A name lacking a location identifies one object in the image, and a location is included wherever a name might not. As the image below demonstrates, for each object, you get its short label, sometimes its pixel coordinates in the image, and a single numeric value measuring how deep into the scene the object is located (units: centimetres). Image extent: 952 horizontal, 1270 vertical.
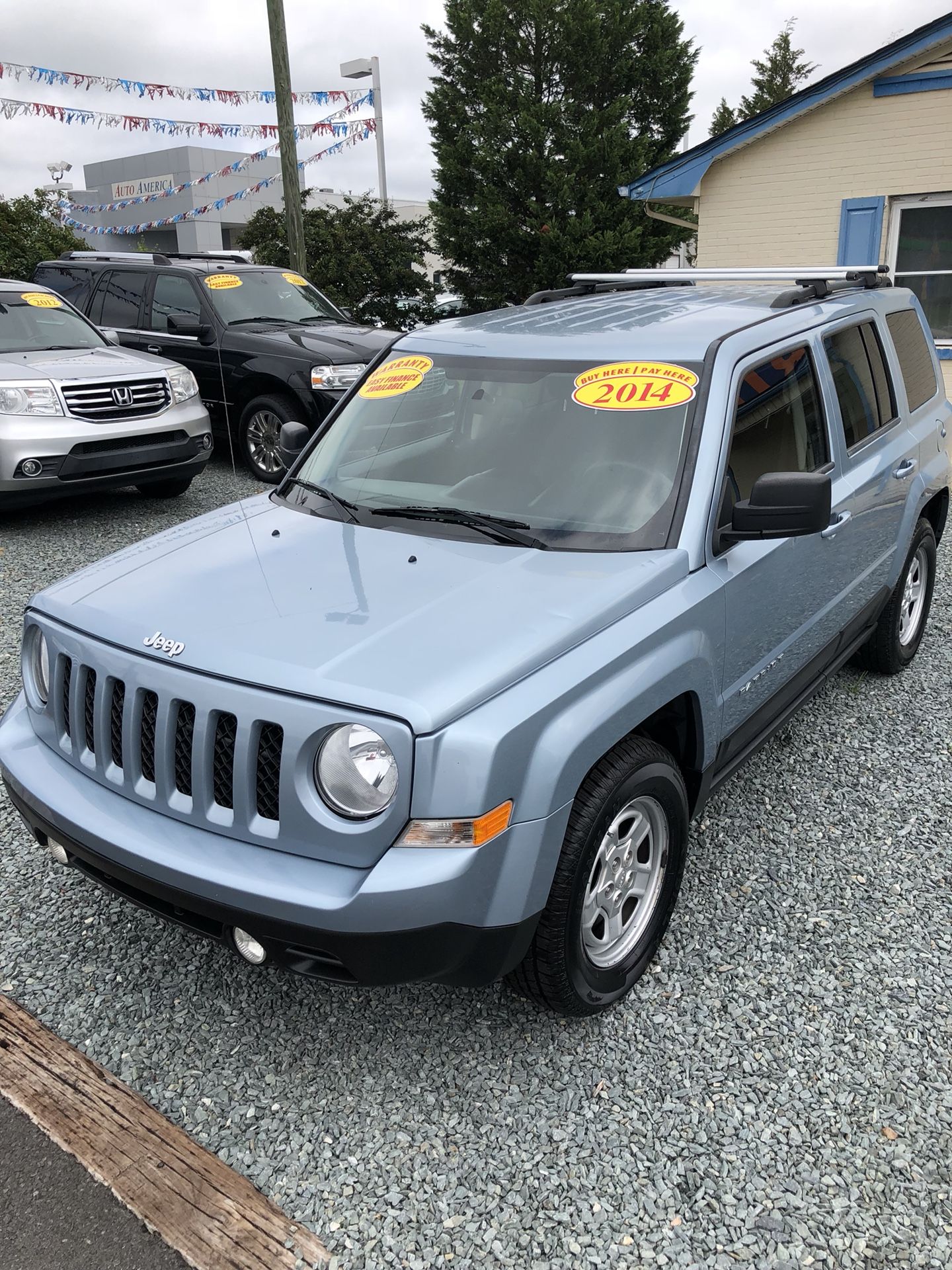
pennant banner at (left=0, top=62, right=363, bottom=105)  1468
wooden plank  217
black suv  888
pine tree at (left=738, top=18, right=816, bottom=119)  3175
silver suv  733
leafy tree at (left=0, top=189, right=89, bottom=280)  1859
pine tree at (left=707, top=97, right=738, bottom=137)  3041
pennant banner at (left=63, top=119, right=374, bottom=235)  1884
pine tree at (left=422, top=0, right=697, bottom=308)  1833
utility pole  1272
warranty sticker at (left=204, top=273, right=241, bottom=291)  975
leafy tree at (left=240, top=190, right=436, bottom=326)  1702
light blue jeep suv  223
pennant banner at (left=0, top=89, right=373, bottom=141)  1669
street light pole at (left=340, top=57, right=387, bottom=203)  1884
